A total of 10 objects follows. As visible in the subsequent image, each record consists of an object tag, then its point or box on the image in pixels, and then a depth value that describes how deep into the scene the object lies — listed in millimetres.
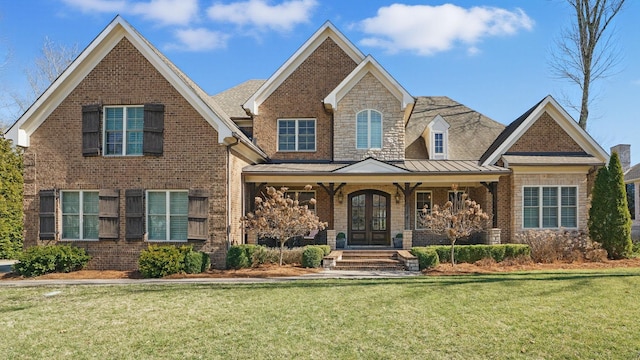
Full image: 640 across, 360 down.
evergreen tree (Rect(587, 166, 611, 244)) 15523
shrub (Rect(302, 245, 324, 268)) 13719
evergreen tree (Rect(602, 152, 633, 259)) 15266
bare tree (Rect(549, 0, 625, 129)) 21984
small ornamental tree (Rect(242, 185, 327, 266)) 13758
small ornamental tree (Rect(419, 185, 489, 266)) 13584
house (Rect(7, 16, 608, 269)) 13789
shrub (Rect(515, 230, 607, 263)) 14750
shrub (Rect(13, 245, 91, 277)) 12703
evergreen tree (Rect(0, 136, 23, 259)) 17125
